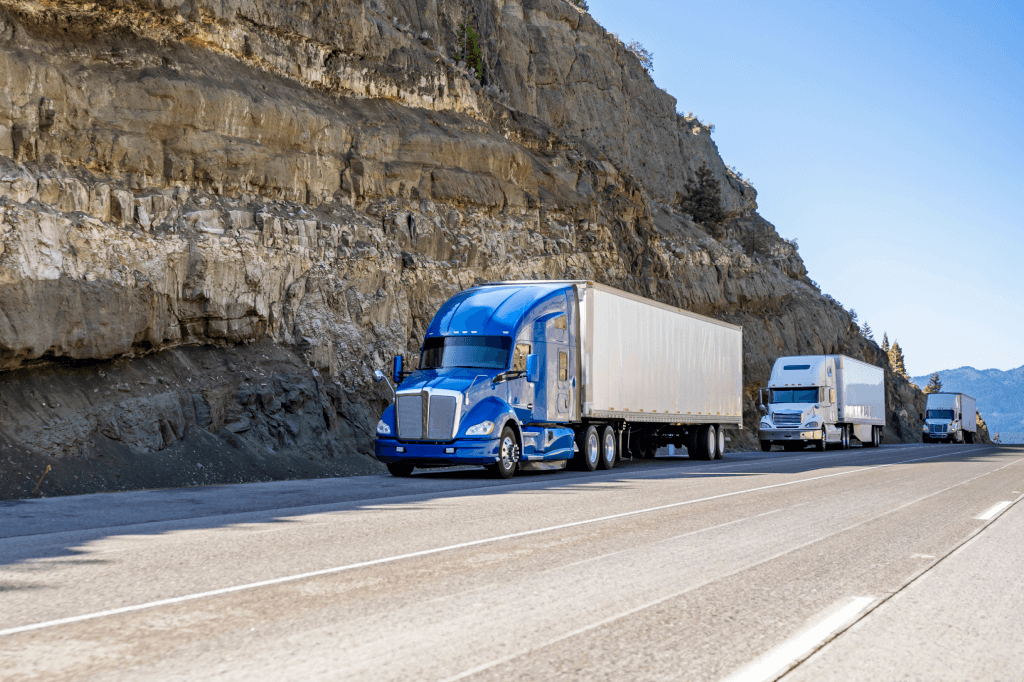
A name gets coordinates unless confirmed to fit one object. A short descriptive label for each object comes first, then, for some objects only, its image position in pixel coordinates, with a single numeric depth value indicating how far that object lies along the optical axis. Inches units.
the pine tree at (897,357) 5585.6
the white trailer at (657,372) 952.9
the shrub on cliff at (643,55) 3216.0
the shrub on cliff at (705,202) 2802.7
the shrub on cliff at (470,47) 2050.9
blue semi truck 812.0
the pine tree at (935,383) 5627.5
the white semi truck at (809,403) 1658.5
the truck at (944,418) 2544.3
